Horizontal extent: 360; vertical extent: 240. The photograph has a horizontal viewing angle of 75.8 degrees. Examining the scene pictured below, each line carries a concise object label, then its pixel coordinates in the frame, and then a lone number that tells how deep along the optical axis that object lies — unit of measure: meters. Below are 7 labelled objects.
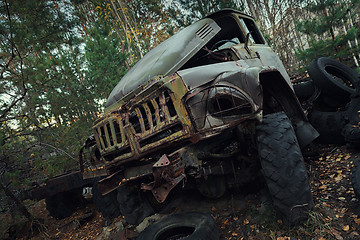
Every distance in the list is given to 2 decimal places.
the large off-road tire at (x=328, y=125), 3.47
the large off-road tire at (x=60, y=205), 5.41
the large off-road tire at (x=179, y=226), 2.37
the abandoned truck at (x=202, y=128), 2.08
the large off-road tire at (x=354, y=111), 3.08
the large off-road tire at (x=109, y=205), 4.25
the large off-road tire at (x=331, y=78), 3.81
